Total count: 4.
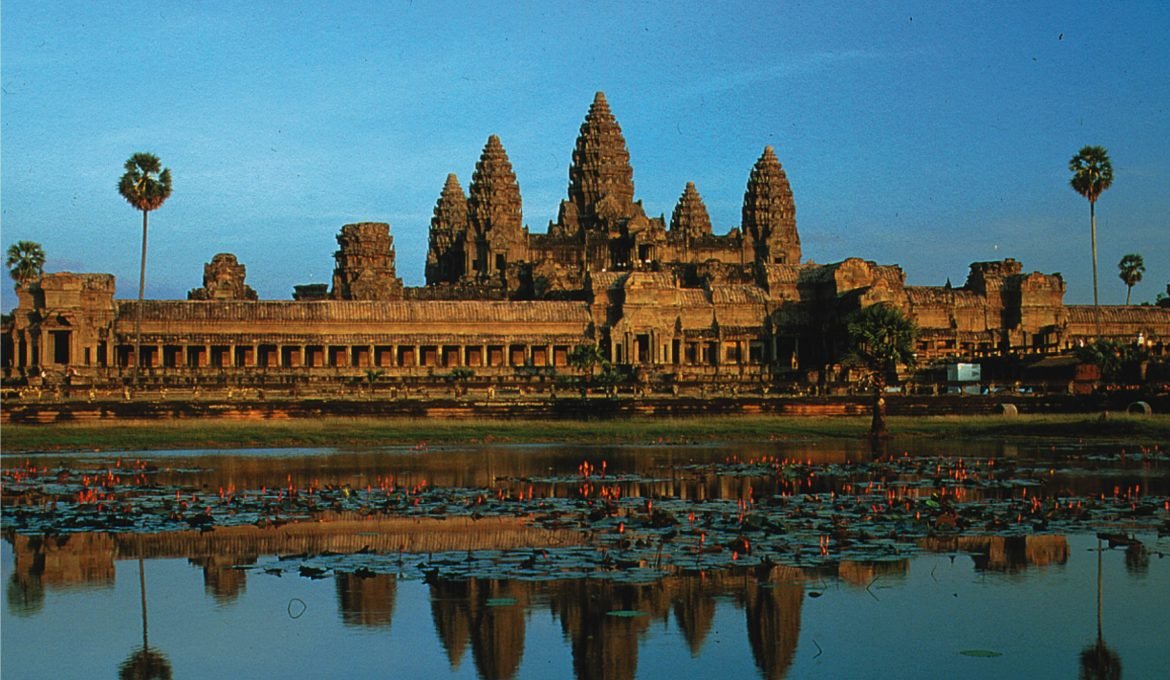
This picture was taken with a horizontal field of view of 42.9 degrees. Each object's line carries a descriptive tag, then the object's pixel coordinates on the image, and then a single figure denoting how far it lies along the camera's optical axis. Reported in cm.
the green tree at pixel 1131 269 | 13462
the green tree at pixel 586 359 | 9112
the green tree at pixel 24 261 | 10812
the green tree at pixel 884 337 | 8269
